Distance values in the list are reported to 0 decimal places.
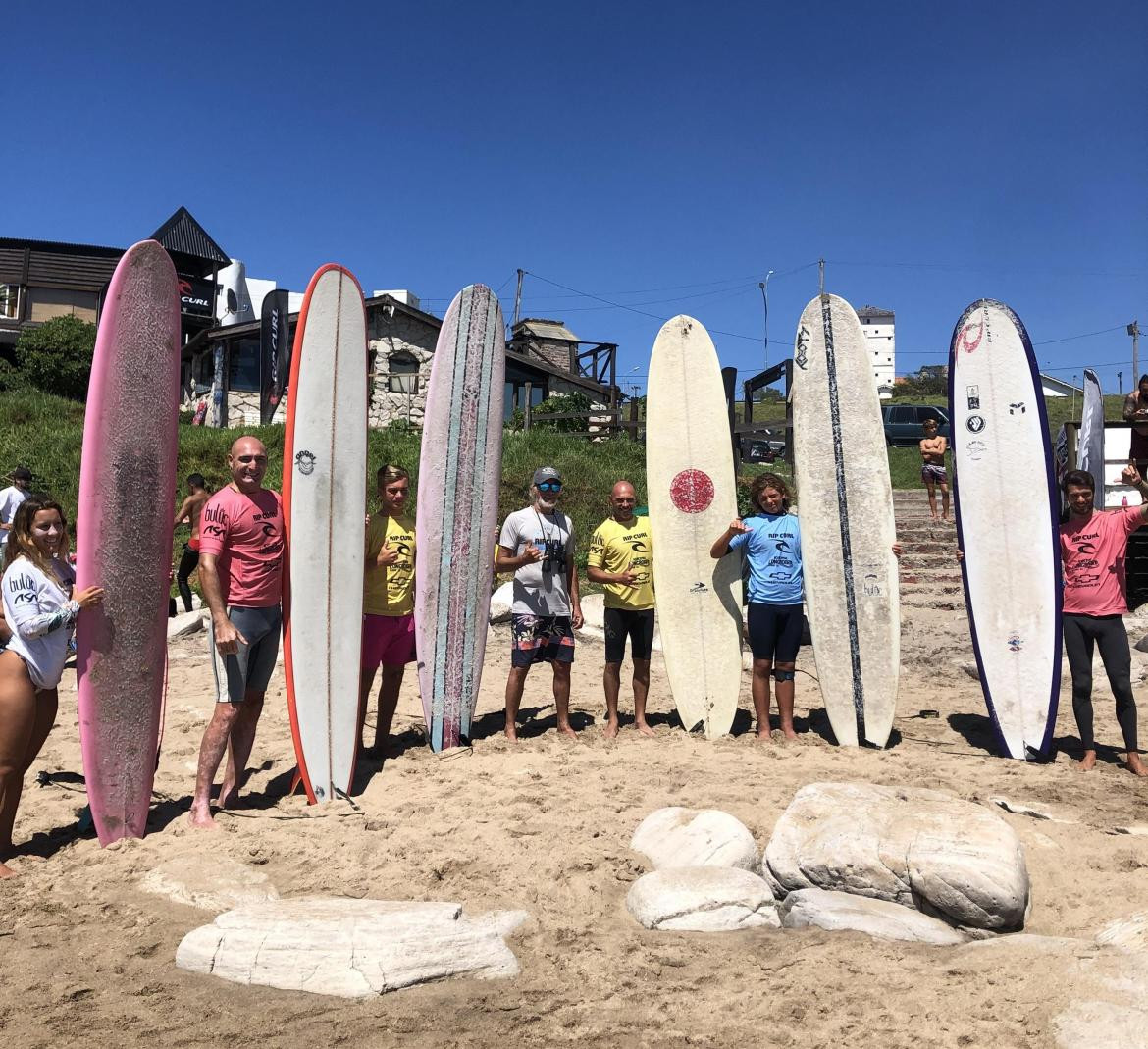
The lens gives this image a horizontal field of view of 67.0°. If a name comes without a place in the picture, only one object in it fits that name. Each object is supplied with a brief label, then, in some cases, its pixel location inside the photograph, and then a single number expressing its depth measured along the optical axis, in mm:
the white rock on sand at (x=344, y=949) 2307
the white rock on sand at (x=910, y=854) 2566
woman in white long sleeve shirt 2906
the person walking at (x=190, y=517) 8019
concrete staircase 8352
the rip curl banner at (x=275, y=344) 15555
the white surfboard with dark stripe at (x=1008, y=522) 4539
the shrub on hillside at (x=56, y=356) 22781
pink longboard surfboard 3244
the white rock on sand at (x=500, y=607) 7805
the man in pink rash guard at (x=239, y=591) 3359
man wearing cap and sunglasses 4477
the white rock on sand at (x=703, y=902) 2625
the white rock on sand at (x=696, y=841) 3014
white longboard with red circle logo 4938
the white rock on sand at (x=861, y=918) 2484
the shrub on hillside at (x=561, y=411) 15547
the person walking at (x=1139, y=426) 7562
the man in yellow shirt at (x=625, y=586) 4629
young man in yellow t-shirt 4121
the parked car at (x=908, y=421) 17969
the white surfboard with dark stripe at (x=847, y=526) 4762
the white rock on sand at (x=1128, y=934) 2299
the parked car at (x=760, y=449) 13820
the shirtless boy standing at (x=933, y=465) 10188
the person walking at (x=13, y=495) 7688
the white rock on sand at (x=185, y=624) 7402
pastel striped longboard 4594
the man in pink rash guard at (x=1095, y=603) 4125
